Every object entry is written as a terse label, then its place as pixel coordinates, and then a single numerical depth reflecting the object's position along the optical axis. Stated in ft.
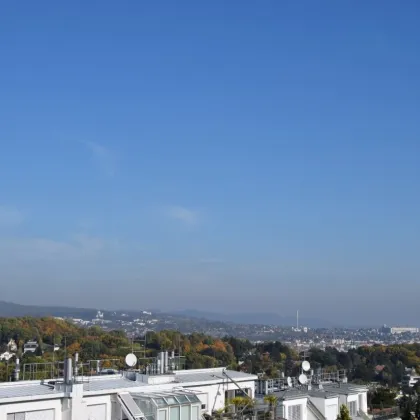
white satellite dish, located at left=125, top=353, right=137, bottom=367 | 96.85
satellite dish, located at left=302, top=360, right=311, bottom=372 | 117.72
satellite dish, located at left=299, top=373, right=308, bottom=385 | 112.54
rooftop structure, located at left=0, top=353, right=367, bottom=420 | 77.92
